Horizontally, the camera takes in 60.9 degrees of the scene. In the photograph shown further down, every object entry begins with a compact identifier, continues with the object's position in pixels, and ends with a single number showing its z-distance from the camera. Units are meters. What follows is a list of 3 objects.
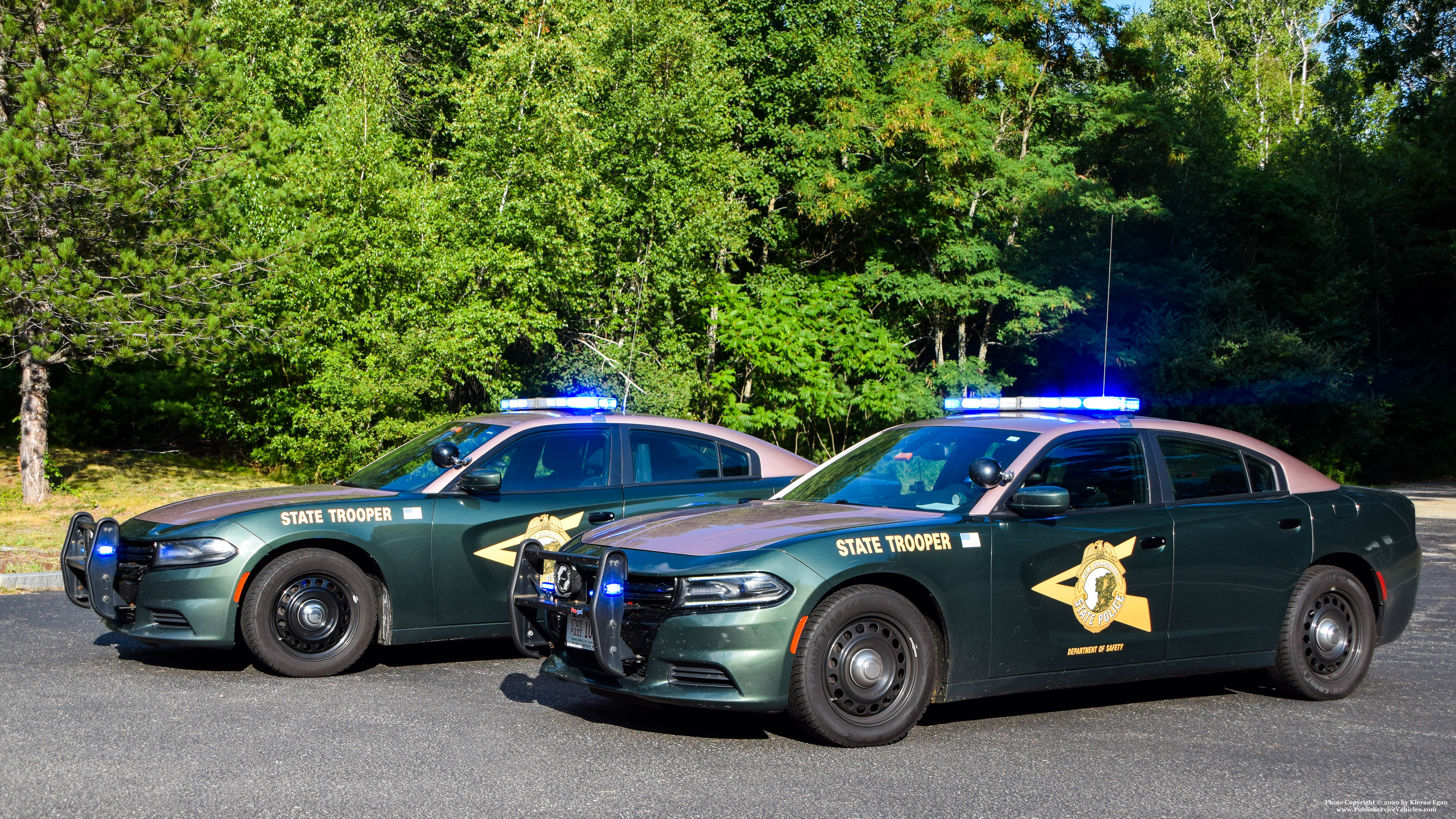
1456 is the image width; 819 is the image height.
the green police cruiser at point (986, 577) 5.48
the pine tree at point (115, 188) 16.23
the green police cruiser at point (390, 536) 7.04
